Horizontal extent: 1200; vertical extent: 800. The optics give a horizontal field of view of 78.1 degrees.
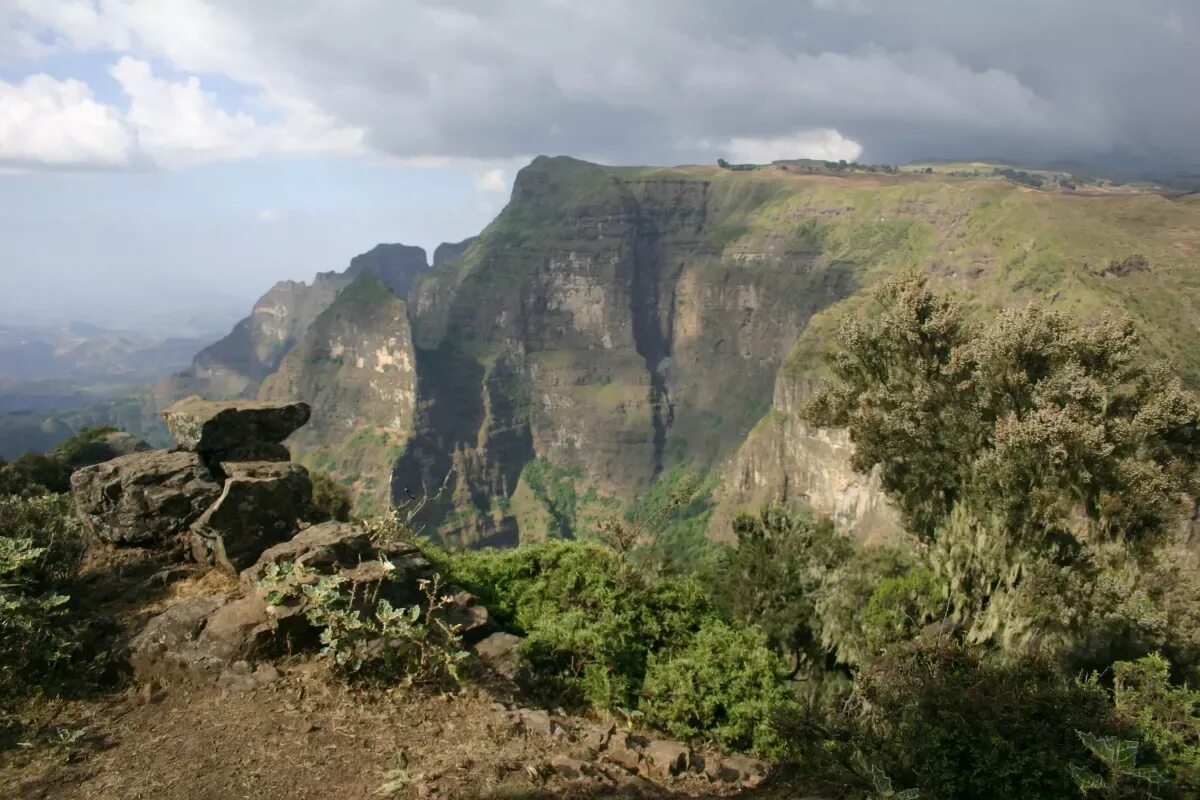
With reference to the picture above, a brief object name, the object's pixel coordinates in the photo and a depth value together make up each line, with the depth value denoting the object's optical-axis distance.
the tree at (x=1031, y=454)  15.08
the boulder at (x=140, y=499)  12.06
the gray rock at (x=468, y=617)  10.88
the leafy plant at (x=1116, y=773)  6.70
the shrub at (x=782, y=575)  20.00
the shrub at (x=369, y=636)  8.88
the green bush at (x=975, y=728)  7.98
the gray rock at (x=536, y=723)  8.55
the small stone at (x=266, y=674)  8.66
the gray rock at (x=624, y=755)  8.39
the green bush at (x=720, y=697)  10.22
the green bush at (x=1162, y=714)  8.91
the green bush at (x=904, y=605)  16.73
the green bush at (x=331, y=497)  18.78
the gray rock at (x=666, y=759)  8.48
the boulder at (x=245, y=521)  11.27
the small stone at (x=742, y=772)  8.89
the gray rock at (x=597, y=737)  8.53
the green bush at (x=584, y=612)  10.70
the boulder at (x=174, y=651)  8.74
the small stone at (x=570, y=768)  7.65
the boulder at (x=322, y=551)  10.20
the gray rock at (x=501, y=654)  10.29
